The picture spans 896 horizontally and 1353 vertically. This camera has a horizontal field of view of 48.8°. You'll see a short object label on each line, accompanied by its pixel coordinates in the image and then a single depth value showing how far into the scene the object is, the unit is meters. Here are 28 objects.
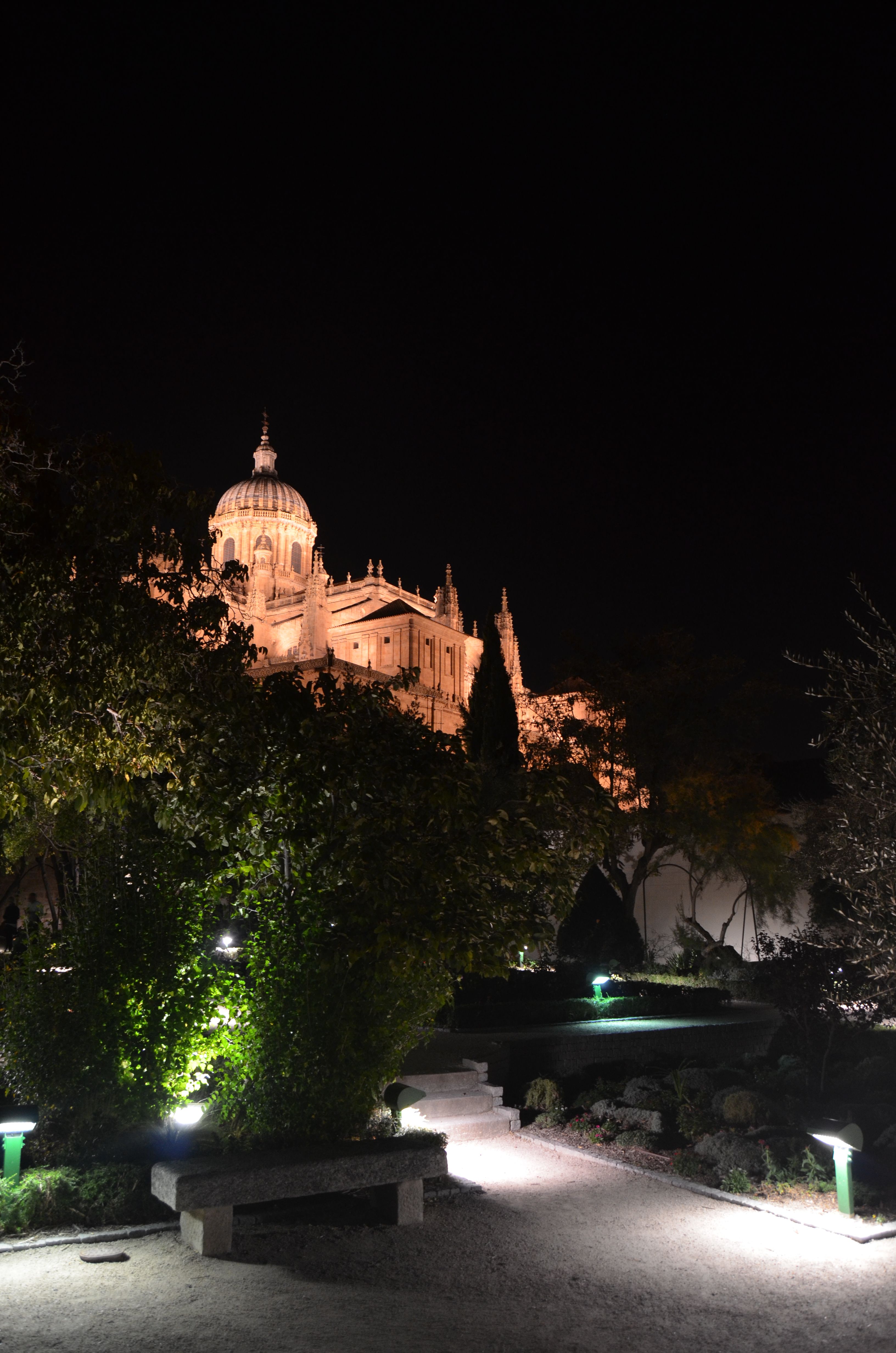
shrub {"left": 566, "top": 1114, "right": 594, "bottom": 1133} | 11.42
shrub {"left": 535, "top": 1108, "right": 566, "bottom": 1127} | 11.76
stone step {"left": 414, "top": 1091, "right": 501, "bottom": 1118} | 11.65
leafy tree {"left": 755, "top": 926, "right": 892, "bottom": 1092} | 13.37
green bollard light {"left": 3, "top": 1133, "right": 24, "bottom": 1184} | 8.04
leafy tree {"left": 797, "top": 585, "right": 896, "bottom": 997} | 9.33
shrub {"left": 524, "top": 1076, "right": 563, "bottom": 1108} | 12.18
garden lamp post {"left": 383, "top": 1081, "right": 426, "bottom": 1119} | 9.30
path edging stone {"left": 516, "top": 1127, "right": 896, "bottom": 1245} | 7.84
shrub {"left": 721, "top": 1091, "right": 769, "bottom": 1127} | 11.11
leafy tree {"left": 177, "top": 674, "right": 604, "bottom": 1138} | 8.12
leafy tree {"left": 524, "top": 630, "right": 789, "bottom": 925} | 27.20
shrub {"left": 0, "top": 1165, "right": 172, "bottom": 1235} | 7.68
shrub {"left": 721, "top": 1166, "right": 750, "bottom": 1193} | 9.01
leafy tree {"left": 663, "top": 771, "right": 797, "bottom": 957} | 27.02
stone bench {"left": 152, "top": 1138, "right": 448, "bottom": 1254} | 7.21
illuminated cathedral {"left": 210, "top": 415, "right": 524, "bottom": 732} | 70.31
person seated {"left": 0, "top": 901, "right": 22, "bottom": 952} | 21.61
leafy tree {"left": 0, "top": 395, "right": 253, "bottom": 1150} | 8.53
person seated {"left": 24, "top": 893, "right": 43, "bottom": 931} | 9.01
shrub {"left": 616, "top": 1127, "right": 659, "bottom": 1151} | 10.69
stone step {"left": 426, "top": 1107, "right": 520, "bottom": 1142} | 11.34
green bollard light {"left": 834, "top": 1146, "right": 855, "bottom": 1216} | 8.22
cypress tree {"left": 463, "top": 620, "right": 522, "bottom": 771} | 33.53
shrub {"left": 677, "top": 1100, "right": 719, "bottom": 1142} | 10.89
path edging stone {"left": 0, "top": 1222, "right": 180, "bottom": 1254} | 7.35
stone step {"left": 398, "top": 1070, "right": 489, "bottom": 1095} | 11.96
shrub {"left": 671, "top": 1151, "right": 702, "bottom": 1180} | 9.62
